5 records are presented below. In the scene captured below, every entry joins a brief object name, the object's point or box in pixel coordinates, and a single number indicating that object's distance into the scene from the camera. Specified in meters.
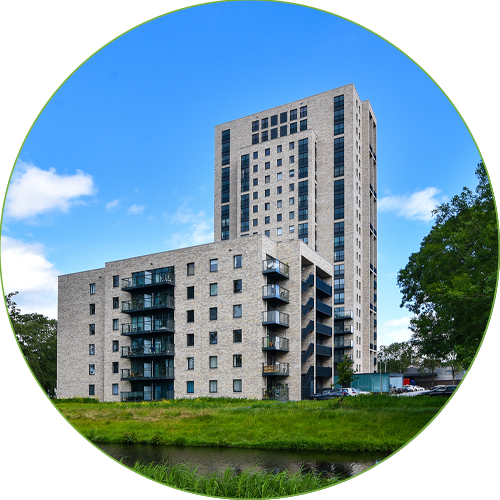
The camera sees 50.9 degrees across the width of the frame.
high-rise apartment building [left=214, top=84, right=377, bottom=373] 75.50
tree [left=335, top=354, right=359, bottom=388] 40.16
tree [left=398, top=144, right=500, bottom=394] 18.98
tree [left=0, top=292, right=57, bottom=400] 55.46
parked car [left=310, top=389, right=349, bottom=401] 49.56
